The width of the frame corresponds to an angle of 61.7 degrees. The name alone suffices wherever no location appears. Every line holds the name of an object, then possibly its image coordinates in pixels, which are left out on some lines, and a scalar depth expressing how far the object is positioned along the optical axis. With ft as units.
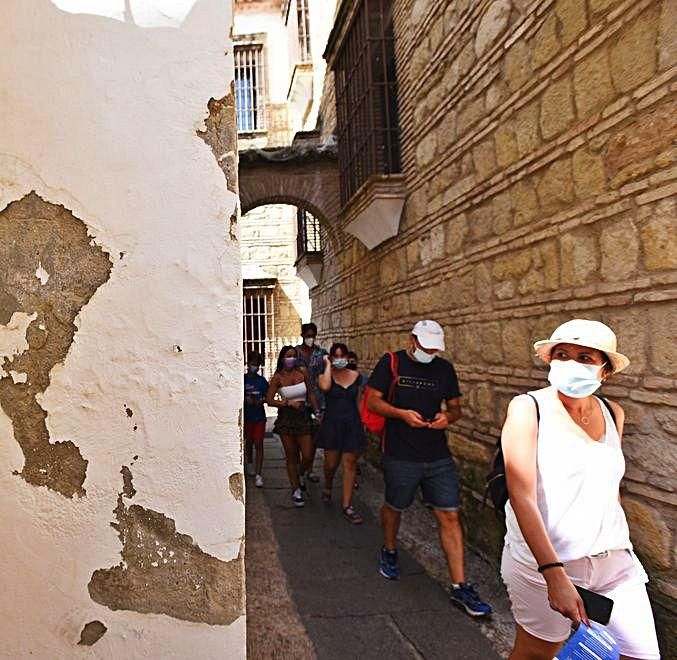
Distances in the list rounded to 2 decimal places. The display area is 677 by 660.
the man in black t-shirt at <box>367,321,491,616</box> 10.49
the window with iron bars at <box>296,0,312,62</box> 40.22
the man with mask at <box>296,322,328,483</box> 19.89
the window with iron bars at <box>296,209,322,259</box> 38.37
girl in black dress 15.75
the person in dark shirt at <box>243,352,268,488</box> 19.16
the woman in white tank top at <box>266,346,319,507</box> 17.12
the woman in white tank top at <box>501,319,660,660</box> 5.83
